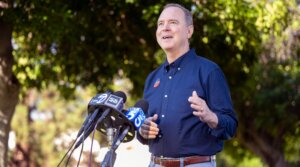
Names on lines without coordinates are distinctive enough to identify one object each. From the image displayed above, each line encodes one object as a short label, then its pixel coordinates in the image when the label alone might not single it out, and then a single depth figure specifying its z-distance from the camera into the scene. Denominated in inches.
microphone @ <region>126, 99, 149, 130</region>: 257.8
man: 279.8
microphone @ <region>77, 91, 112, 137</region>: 248.2
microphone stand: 244.1
